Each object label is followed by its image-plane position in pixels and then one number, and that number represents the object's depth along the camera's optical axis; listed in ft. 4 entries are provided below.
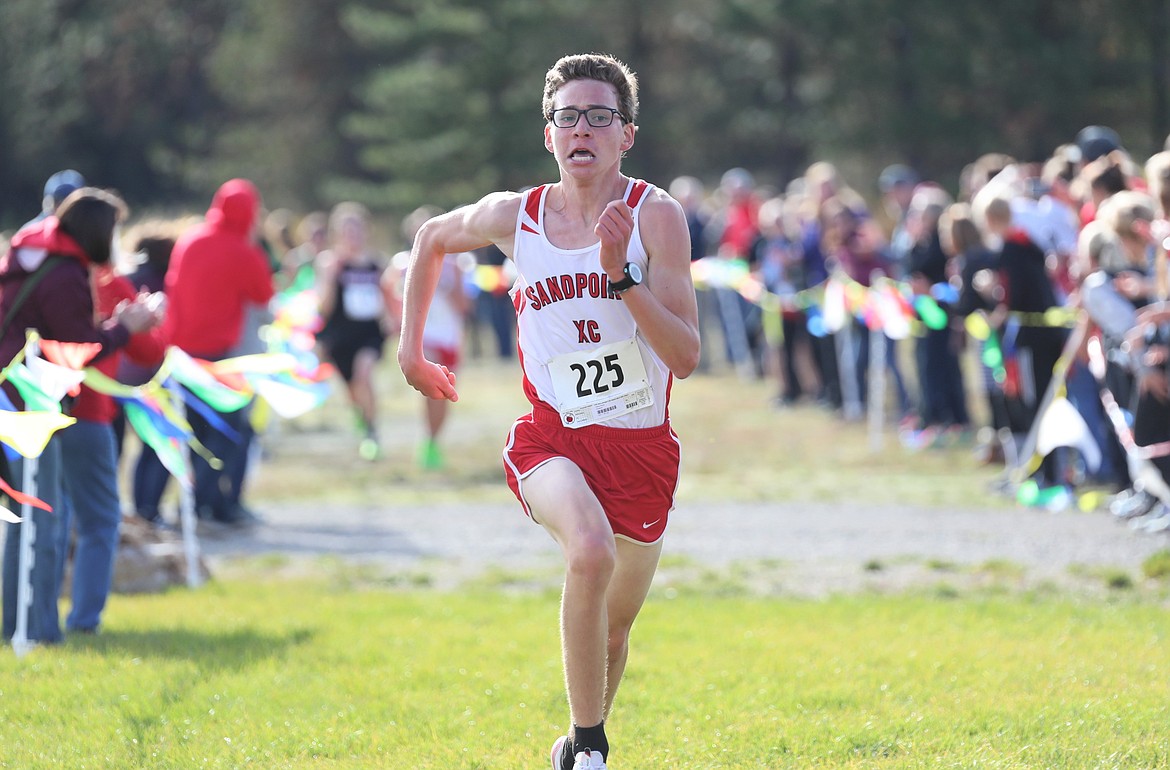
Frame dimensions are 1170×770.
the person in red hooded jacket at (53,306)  45.73
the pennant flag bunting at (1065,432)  68.69
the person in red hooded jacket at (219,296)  74.49
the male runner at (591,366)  31.48
